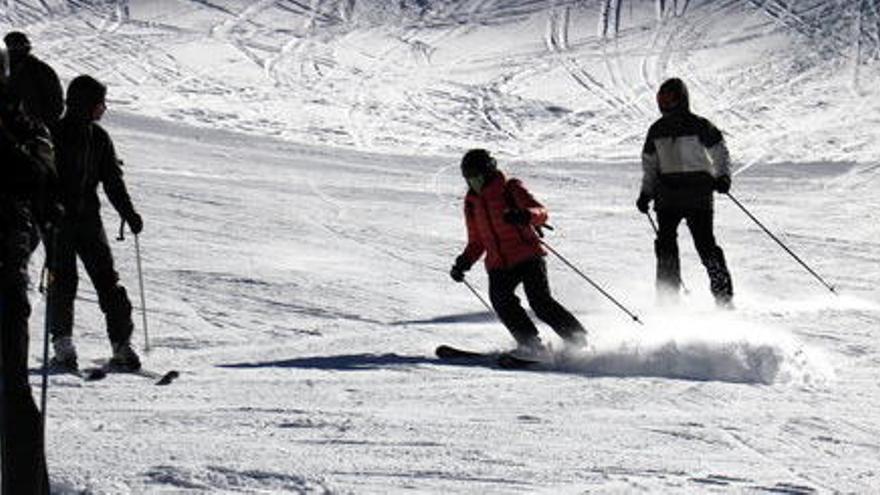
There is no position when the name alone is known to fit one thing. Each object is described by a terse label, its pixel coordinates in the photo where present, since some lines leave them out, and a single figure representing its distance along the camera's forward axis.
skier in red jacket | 16.69
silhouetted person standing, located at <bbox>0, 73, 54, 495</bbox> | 9.20
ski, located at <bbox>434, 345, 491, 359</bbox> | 17.03
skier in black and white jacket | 20.52
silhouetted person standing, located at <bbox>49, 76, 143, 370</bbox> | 15.02
